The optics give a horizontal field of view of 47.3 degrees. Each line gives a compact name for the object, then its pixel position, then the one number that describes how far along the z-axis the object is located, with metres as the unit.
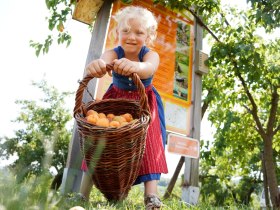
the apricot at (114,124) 1.76
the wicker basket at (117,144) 1.67
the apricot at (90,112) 1.94
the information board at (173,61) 3.90
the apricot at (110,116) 1.97
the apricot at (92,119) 1.81
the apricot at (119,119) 1.84
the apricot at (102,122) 1.78
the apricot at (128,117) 1.94
